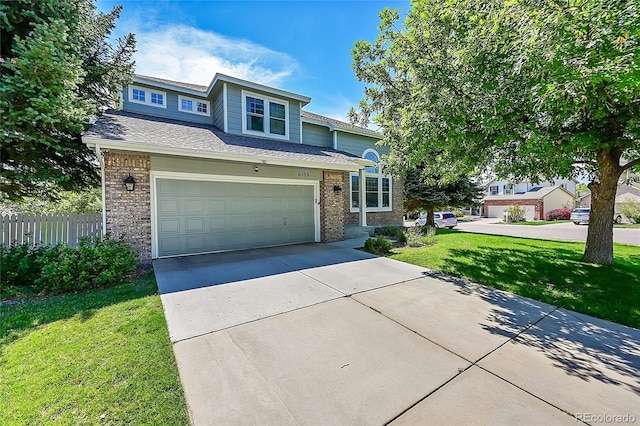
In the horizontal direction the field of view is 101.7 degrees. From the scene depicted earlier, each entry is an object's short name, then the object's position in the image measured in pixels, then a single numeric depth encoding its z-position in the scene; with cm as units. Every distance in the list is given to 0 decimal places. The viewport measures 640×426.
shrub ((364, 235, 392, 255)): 867
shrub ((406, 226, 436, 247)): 994
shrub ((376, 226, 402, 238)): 1217
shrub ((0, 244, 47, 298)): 525
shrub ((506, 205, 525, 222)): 2855
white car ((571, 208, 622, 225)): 2209
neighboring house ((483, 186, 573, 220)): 3125
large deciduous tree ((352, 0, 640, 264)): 365
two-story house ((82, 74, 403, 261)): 692
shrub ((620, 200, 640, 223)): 2283
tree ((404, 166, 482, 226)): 1611
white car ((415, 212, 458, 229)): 2080
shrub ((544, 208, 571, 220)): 2917
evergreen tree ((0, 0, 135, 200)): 530
